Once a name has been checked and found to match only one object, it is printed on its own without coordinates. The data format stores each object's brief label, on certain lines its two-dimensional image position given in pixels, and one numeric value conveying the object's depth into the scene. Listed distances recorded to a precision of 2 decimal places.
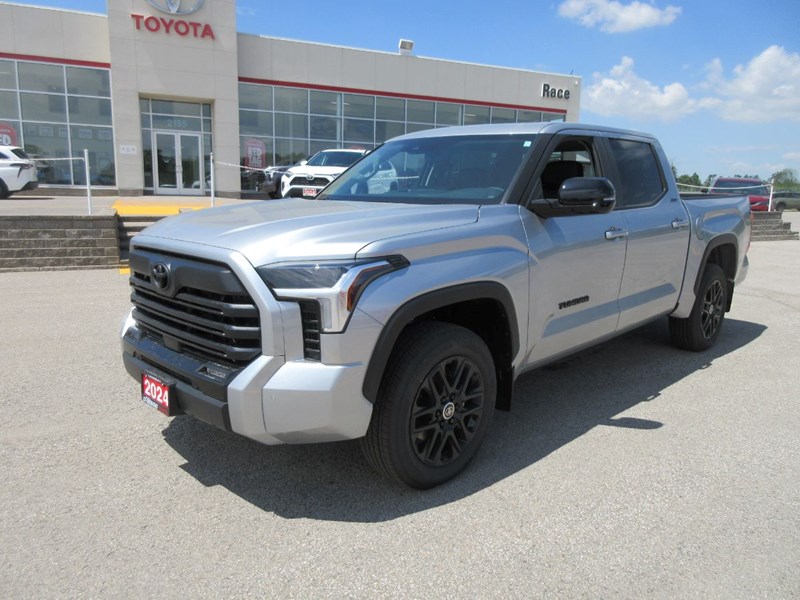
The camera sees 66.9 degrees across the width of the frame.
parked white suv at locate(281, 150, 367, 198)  16.34
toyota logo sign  21.56
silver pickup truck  2.57
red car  22.97
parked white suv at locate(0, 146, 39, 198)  18.25
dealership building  21.61
